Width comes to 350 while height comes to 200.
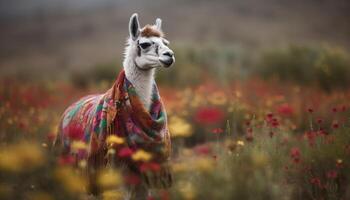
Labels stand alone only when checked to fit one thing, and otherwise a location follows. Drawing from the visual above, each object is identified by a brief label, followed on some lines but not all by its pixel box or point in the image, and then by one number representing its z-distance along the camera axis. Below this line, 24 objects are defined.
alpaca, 9.96
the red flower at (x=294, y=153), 8.93
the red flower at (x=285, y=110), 10.27
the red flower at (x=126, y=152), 7.28
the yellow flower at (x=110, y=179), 6.75
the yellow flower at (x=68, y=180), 6.29
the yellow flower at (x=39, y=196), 6.27
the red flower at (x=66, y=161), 6.73
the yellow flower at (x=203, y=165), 7.19
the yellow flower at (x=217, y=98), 18.18
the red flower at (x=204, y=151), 7.44
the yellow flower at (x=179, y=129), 8.02
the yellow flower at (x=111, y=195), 7.94
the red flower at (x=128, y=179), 9.57
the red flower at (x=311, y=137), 10.10
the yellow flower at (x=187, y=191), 7.27
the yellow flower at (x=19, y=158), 6.39
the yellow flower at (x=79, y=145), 7.62
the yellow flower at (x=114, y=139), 8.06
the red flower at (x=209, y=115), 7.94
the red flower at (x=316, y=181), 8.80
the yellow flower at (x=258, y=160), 7.29
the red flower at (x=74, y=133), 8.01
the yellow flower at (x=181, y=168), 8.18
